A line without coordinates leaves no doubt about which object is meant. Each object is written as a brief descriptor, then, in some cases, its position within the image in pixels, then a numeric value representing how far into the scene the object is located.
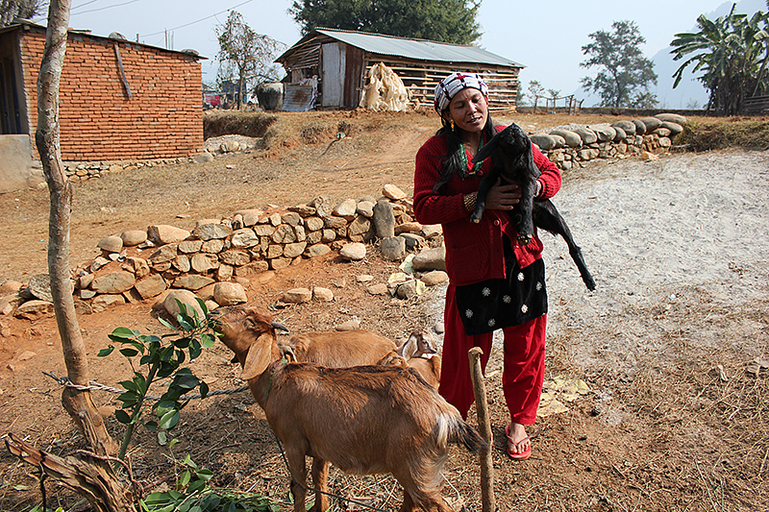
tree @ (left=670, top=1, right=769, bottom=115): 23.28
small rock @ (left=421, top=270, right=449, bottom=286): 5.79
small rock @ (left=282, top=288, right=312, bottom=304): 5.64
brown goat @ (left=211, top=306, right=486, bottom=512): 2.03
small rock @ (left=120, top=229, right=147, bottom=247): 5.96
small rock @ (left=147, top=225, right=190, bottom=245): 5.89
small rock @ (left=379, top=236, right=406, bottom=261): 6.64
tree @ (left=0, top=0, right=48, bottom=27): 21.88
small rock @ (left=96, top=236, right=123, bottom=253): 5.80
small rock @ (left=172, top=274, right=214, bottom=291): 5.92
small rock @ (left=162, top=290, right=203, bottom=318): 5.23
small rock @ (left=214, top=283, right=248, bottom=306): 5.64
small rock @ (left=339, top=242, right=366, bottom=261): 6.61
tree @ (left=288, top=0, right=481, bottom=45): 33.25
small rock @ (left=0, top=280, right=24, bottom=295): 5.49
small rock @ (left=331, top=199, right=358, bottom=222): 6.83
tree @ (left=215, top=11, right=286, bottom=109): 26.12
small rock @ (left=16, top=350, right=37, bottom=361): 4.61
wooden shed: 20.31
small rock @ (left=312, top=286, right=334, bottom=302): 5.68
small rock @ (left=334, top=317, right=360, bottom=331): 4.88
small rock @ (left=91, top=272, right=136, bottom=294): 5.48
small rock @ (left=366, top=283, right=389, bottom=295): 5.80
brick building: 12.24
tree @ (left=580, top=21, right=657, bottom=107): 45.38
